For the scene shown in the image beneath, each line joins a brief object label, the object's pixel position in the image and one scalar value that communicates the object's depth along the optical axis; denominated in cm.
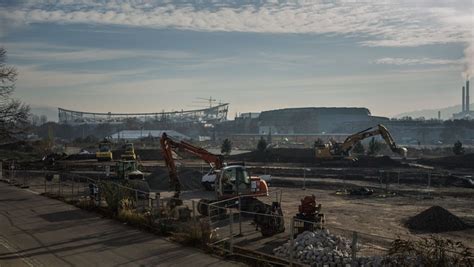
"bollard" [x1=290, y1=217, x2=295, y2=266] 1206
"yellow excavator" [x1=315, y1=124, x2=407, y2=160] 4978
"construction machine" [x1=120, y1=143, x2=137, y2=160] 5134
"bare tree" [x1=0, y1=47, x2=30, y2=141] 3045
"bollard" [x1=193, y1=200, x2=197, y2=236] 1595
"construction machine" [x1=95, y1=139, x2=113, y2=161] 6122
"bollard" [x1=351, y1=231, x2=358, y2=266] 1040
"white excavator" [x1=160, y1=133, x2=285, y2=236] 1820
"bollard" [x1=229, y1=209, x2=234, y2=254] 1428
